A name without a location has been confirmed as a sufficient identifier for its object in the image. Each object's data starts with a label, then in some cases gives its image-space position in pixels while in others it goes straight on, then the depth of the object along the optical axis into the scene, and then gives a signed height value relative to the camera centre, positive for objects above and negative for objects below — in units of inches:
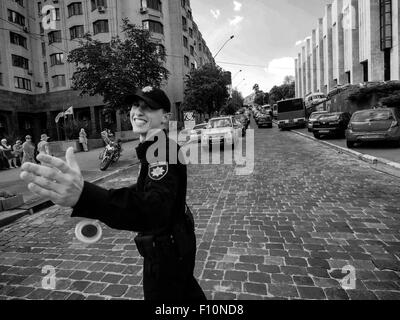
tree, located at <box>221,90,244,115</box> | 2135.6 +181.4
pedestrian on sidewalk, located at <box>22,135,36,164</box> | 448.2 -12.1
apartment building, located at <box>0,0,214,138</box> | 1317.7 +452.3
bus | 1064.2 +55.4
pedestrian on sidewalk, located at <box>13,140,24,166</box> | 621.6 -17.1
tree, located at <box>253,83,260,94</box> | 5109.3 +767.6
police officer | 46.8 -11.0
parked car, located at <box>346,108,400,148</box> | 458.9 -2.3
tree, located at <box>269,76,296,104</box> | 3748.3 +500.6
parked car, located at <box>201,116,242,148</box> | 613.9 -3.2
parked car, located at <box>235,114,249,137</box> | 1262.1 +53.4
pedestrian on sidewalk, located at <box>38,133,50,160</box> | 438.5 -4.3
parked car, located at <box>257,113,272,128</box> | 1293.1 +44.6
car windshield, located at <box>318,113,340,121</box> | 675.4 +23.8
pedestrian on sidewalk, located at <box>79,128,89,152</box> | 834.8 +0.4
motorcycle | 469.4 -26.7
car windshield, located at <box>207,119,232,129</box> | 671.8 +21.8
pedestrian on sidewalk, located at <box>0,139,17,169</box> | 583.2 -21.5
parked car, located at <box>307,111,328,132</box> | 797.6 +22.4
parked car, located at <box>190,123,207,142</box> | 821.9 +0.3
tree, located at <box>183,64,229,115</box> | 1373.0 +218.3
